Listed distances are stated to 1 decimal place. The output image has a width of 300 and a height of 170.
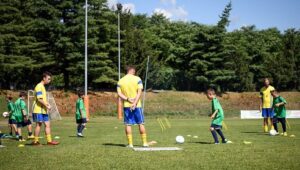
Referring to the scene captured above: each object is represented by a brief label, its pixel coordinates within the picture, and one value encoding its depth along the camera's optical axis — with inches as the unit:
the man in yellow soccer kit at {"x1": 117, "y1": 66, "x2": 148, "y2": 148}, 513.3
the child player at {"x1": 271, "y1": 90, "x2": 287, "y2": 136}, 776.3
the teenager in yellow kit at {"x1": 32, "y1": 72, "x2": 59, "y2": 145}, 569.7
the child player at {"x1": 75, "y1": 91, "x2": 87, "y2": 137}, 780.6
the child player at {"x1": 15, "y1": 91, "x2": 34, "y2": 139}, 772.8
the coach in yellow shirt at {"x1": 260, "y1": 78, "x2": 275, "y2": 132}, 832.9
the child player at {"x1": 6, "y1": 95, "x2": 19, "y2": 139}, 784.3
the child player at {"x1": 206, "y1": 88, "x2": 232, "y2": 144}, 594.7
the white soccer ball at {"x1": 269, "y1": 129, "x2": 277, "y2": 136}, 768.8
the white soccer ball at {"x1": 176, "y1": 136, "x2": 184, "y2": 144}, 588.9
